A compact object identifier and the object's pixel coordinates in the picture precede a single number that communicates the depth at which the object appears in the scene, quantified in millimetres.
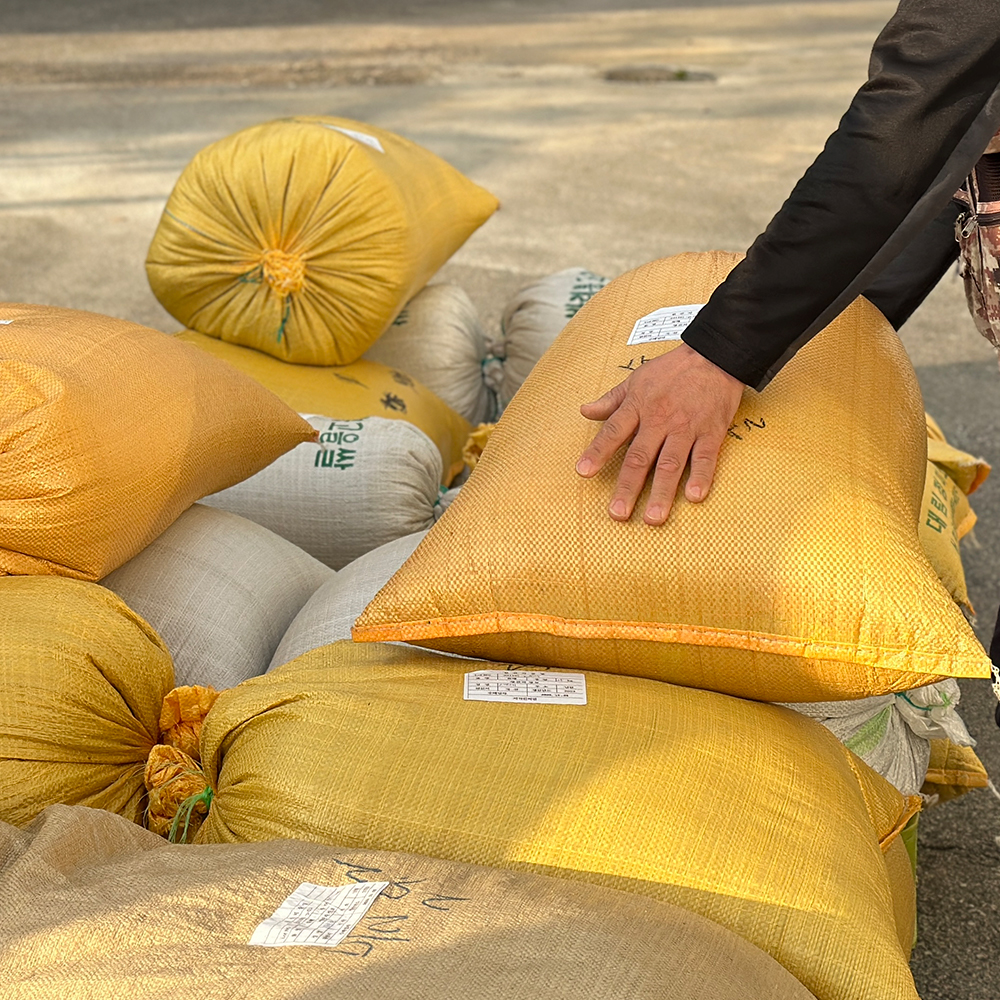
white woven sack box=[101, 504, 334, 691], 1400
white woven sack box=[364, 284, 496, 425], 2387
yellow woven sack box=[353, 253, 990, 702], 1074
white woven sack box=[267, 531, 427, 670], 1367
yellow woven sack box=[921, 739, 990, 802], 1569
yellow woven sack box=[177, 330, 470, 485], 2049
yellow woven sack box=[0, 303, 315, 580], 1239
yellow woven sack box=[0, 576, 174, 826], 1076
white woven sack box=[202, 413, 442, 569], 1823
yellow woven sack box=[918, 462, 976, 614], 1677
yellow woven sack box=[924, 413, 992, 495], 1976
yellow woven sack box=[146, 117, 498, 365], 2012
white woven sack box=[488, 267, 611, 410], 2330
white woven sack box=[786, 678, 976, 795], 1383
